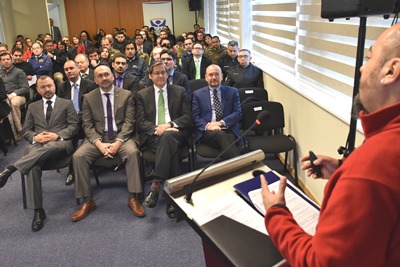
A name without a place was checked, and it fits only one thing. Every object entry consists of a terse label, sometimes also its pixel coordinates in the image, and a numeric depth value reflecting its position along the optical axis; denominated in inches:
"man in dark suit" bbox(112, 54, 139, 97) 171.5
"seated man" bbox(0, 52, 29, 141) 201.8
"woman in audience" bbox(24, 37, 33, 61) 319.6
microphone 51.3
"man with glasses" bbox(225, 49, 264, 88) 190.4
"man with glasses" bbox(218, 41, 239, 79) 219.6
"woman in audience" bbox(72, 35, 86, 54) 392.3
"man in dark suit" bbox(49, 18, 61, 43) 454.4
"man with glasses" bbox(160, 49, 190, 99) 171.9
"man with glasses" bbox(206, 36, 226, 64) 269.5
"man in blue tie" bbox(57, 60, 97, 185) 161.5
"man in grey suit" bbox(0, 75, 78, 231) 119.7
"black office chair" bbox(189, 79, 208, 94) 184.7
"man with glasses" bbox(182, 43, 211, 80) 229.9
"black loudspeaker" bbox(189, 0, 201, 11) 491.2
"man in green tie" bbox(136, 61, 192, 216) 130.6
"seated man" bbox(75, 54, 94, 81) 185.9
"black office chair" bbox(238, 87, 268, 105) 169.3
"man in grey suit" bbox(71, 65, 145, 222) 123.7
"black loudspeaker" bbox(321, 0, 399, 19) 66.4
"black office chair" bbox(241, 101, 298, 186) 134.6
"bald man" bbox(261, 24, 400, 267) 29.0
